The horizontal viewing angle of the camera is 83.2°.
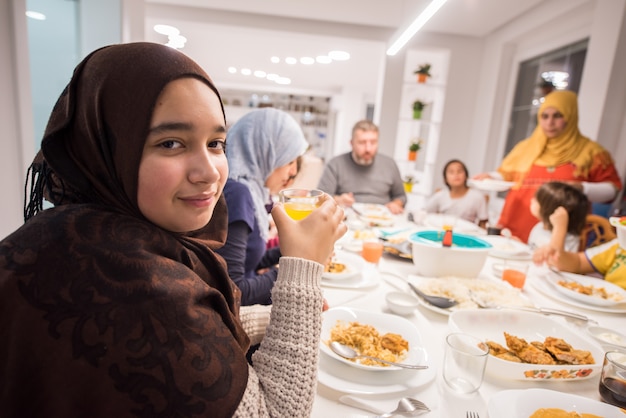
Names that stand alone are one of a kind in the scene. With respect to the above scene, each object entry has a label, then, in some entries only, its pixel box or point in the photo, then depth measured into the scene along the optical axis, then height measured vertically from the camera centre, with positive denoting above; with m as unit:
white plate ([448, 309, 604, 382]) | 0.91 -0.51
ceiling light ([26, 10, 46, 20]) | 2.36 +0.68
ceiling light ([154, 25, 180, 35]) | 4.43 +1.24
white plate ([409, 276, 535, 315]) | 1.26 -0.51
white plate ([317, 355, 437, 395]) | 0.82 -0.56
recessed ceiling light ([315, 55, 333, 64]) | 6.08 +1.45
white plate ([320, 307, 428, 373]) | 0.93 -0.53
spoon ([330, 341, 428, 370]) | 0.85 -0.52
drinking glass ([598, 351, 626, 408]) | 0.82 -0.49
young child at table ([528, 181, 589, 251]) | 2.22 -0.27
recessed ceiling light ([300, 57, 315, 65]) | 6.38 +1.46
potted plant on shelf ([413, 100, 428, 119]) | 4.65 +0.55
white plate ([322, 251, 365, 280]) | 1.45 -0.54
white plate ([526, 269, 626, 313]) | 1.37 -0.54
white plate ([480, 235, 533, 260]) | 1.96 -0.51
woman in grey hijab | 1.33 -0.21
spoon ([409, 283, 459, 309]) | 1.23 -0.51
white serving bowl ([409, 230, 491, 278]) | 1.47 -0.44
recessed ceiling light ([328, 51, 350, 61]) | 5.59 +1.40
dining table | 0.79 -0.56
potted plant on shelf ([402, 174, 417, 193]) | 4.96 -0.48
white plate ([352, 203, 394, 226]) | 2.64 -0.54
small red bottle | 1.51 -0.36
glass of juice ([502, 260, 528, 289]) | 1.53 -0.50
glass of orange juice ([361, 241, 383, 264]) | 1.70 -0.50
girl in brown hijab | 0.54 -0.26
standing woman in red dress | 2.72 -0.01
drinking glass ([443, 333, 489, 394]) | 0.81 -0.49
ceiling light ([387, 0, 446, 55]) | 1.95 +0.83
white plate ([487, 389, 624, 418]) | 0.73 -0.51
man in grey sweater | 3.62 -0.31
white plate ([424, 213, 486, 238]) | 2.50 -0.52
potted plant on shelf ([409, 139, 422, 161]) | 4.84 +0.02
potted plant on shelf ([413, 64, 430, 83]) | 4.57 +0.99
